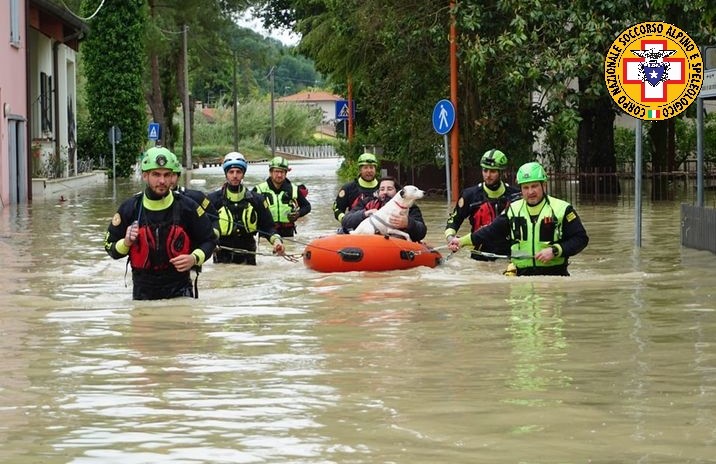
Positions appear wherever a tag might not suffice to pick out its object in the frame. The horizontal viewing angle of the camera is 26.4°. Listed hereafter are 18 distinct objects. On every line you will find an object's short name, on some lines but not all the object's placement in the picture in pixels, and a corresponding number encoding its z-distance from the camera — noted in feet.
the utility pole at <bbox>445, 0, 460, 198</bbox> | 108.06
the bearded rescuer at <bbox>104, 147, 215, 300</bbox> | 40.06
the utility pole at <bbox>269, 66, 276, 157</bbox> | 379.96
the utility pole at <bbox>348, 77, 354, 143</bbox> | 185.37
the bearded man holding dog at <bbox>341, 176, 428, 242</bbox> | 56.65
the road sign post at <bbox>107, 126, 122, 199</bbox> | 177.88
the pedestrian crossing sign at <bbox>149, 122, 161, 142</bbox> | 207.21
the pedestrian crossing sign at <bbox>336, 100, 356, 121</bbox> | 191.42
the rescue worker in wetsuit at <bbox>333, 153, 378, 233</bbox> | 62.97
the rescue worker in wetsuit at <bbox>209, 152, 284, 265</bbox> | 56.59
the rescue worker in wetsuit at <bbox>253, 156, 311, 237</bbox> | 69.77
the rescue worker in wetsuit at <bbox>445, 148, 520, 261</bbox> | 55.52
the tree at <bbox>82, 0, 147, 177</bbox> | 203.92
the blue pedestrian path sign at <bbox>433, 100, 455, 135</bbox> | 92.96
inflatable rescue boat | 54.90
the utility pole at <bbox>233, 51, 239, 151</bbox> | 340.35
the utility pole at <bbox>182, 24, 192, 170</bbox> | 251.80
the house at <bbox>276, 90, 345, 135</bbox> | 602.85
